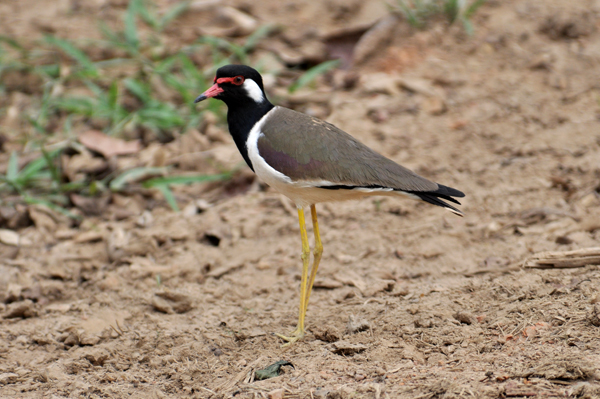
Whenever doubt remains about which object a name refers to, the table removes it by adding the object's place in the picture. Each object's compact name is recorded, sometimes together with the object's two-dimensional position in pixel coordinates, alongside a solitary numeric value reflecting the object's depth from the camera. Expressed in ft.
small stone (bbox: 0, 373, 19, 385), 23.80
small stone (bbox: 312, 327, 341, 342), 25.84
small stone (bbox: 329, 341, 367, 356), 24.21
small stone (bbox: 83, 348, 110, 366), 25.36
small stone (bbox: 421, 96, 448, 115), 45.73
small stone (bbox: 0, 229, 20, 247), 35.19
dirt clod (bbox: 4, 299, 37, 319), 28.73
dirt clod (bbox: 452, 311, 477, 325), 24.72
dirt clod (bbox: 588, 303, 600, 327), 21.98
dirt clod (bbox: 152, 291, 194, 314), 29.32
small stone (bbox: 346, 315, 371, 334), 25.61
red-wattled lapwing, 25.62
